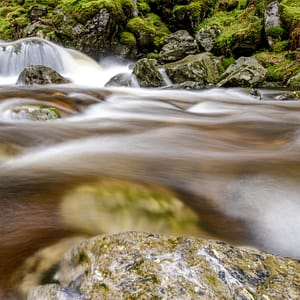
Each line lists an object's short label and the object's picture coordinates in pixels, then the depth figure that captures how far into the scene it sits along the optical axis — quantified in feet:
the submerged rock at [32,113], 17.43
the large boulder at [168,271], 4.40
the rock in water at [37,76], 31.91
